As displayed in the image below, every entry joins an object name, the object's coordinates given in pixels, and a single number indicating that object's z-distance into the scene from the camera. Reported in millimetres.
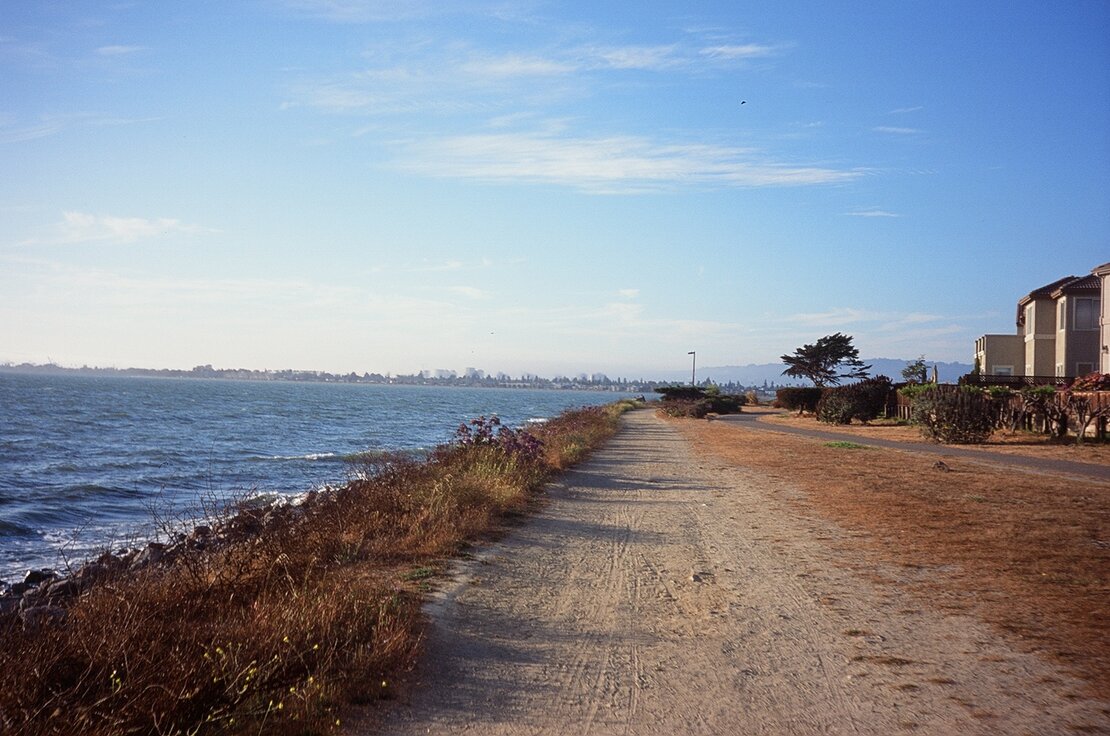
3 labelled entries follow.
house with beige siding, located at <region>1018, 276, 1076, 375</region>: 45875
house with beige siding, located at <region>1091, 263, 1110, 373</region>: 34781
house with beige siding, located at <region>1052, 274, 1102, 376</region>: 41250
